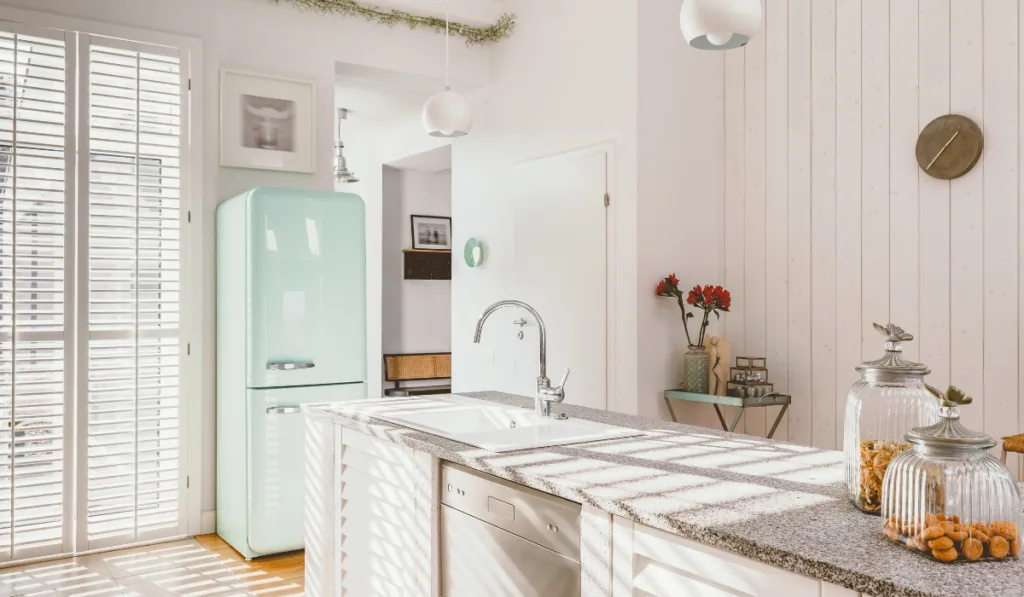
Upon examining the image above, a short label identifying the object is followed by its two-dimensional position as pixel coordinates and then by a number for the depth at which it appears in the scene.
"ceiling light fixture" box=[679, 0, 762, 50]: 1.88
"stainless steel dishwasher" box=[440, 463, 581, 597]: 1.58
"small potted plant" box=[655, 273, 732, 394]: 3.91
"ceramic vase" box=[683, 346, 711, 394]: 3.96
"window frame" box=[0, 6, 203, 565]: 3.90
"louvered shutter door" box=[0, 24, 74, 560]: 3.46
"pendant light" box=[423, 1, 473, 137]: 3.08
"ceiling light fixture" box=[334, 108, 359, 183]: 6.55
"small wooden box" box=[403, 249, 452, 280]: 7.29
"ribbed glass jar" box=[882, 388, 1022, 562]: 1.08
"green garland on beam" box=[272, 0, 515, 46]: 4.41
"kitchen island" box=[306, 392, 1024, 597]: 1.08
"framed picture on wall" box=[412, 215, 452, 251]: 7.39
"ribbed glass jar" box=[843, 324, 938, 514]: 1.32
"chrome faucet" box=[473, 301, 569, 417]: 2.33
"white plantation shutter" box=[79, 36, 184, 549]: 3.64
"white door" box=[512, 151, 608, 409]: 4.23
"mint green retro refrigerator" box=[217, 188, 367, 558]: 3.56
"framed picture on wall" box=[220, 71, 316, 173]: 4.09
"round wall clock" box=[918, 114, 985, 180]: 3.17
